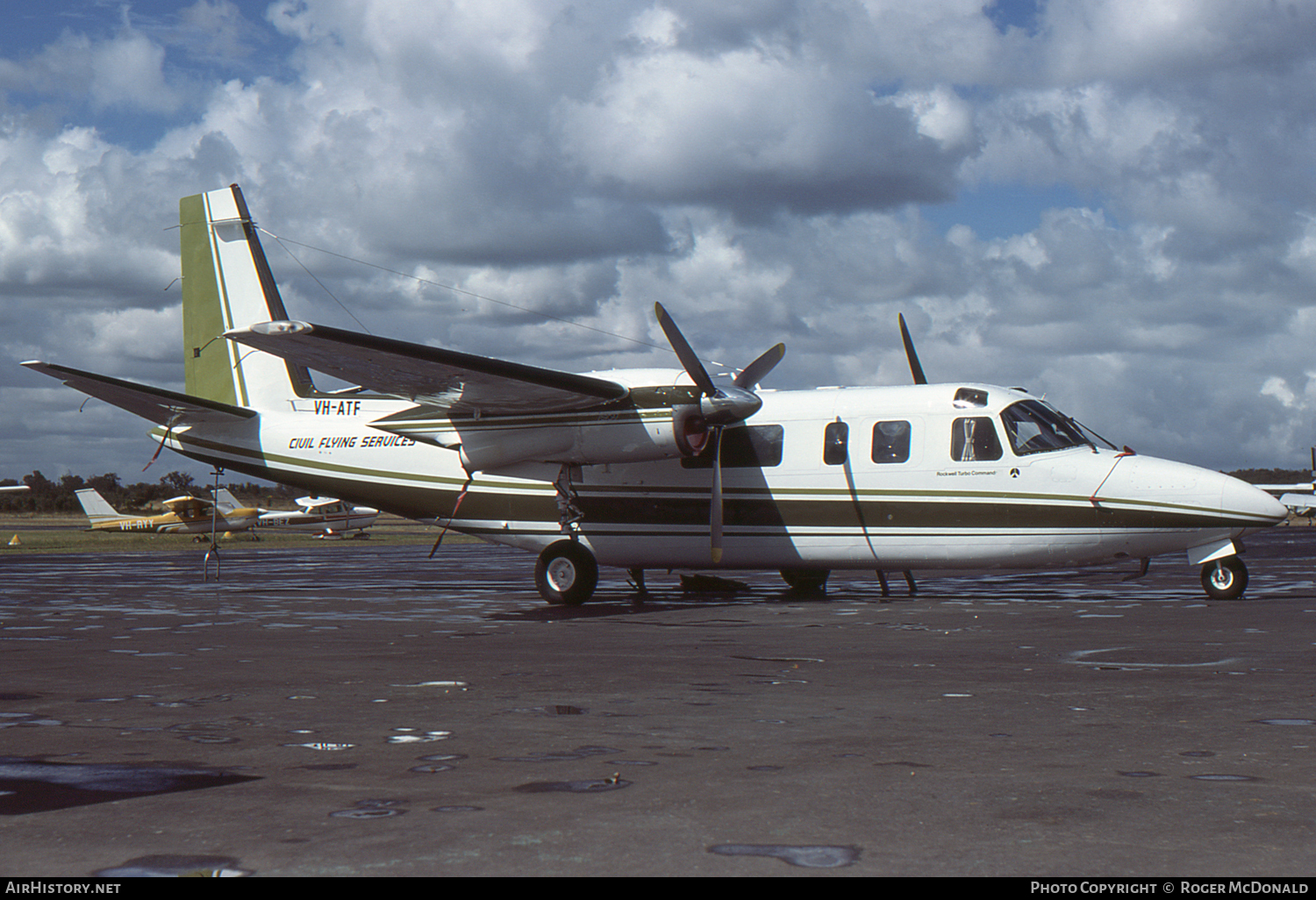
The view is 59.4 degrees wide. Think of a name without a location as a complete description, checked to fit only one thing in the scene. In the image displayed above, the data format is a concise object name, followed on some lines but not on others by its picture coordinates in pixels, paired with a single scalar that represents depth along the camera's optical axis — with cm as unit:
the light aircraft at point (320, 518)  6062
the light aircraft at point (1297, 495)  5297
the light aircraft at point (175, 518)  5906
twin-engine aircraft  1648
